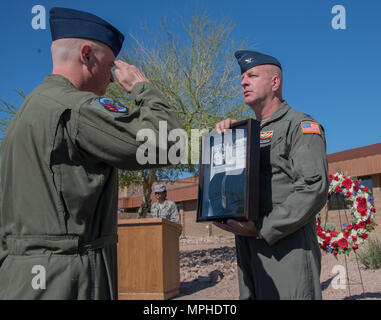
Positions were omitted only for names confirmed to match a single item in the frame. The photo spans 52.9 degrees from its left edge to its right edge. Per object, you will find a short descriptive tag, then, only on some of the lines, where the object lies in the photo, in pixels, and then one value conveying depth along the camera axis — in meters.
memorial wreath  7.40
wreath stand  7.29
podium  7.13
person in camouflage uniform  10.13
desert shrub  9.37
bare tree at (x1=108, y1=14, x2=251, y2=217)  12.34
